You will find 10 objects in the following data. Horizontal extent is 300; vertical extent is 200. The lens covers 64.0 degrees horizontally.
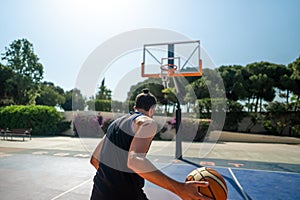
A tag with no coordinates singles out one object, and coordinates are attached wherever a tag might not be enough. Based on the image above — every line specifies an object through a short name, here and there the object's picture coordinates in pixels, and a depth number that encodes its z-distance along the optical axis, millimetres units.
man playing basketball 1342
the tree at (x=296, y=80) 19875
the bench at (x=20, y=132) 15152
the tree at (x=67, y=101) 44406
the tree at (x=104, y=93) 27628
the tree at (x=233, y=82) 23344
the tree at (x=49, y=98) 38312
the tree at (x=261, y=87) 23266
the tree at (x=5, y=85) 26000
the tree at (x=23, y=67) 24625
